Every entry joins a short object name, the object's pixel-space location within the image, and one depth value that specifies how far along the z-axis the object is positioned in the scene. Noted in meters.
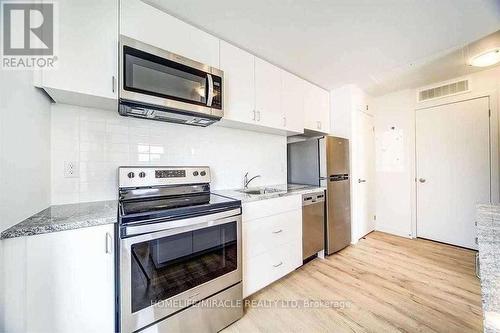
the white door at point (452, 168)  2.62
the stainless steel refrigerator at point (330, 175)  2.53
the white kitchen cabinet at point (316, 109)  2.66
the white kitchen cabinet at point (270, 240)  1.65
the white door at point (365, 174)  3.06
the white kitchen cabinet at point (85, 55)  1.12
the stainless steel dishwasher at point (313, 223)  2.21
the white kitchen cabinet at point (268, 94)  2.05
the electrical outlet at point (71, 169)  1.40
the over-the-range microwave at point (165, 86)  1.25
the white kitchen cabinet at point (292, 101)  2.32
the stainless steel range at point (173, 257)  1.06
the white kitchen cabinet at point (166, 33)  1.33
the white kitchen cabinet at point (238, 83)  1.80
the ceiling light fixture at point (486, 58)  2.01
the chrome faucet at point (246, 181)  2.31
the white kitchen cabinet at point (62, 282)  0.87
